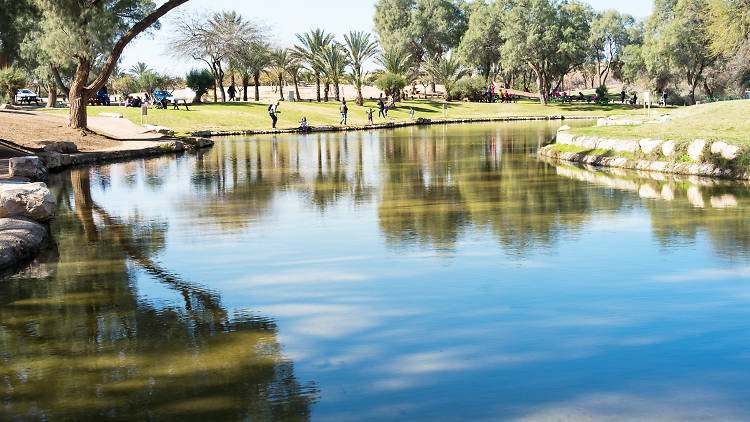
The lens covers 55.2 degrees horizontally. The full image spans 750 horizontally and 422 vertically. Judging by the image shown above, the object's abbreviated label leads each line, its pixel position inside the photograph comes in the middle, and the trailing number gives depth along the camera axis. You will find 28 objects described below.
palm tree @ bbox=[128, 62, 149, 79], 129.69
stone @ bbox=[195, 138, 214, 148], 32.47
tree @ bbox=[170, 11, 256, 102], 65.00
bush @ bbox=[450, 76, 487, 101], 73.94
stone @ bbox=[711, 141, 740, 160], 16.55
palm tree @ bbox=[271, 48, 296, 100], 70.25
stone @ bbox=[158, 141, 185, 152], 29.58
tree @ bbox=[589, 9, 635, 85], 102.25
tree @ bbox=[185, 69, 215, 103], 62.45
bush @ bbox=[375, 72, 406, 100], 67.00
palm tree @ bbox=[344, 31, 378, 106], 67.95
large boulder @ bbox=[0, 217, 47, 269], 9.24
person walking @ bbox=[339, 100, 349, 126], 48.41
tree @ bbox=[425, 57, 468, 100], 73.44
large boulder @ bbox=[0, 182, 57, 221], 10.94
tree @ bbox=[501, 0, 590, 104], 71.81
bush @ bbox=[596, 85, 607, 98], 80.44
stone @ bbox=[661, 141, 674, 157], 18.14
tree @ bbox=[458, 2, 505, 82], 81.06
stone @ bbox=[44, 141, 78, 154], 24.51
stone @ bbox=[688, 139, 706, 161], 17.33
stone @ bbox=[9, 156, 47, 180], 16.89
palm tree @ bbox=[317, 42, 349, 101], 65.00
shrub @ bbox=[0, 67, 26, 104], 61.41
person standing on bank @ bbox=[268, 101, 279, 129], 44.03
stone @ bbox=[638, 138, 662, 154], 18.78
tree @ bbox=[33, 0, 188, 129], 27.44
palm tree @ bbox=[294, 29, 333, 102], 68.00
